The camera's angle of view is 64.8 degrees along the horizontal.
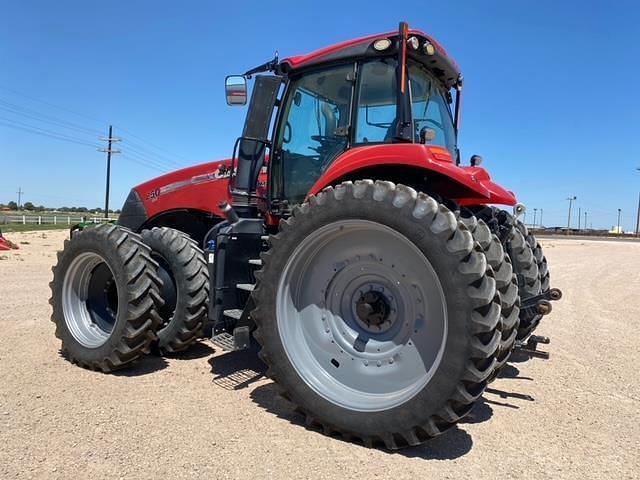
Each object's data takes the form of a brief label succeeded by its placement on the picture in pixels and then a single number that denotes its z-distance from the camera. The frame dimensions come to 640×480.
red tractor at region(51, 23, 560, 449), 2.98
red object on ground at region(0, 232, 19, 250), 17.03
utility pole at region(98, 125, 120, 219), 40.28
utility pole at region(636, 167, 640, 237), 71.44
